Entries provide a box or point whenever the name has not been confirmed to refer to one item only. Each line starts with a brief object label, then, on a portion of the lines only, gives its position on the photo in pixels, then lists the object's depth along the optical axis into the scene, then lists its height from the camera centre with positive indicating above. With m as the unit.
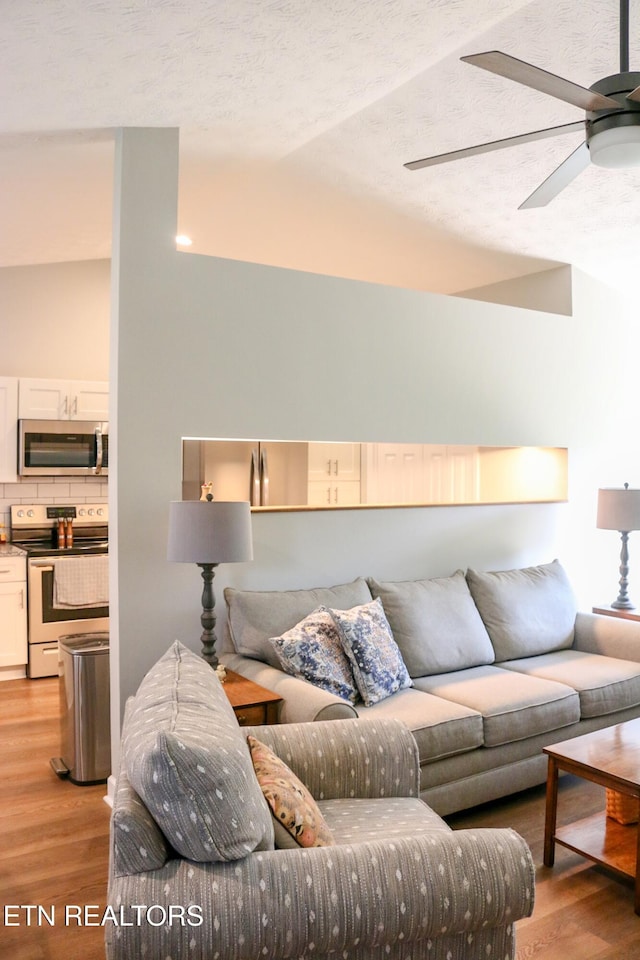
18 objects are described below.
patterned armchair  1.58 -0.88
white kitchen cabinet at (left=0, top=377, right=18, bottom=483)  5.76 +0.31
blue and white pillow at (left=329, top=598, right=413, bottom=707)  3.36 -0.81
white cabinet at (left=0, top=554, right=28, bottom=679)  5.44 -1.00
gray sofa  3.22 -0.95
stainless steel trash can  3.64 -1.16
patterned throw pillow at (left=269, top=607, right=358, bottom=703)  3.27 -0.79
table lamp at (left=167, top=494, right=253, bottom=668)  3.12 -0.25
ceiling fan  1.99 +1.03
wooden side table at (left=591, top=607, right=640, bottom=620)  4.80 -0.87
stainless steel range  5.51 -0.90
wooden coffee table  2.77 -1.16
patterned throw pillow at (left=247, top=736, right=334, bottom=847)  1.94 -0.85
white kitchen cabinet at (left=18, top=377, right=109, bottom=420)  5.84 +0.54
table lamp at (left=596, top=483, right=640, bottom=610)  4.93 -0.27
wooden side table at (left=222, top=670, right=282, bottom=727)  2.93 -0.88
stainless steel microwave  5.82 +0.17
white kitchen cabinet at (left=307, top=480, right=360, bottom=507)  6.04 -0.17
